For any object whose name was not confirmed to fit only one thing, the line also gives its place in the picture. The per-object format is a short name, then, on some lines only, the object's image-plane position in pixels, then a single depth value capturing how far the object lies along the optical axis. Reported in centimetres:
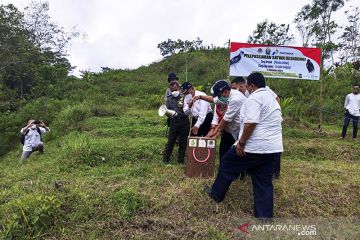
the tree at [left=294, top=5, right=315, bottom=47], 2086
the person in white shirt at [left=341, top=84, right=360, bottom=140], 888
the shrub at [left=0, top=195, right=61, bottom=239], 368
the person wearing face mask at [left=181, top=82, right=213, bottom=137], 588
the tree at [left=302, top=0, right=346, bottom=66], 1986
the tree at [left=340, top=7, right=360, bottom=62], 2172
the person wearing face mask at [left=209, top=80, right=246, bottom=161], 470
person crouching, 894
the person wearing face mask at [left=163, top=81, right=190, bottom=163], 600
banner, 869
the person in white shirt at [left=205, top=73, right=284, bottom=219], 396
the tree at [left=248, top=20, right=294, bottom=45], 2239
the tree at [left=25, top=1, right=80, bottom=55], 2291
